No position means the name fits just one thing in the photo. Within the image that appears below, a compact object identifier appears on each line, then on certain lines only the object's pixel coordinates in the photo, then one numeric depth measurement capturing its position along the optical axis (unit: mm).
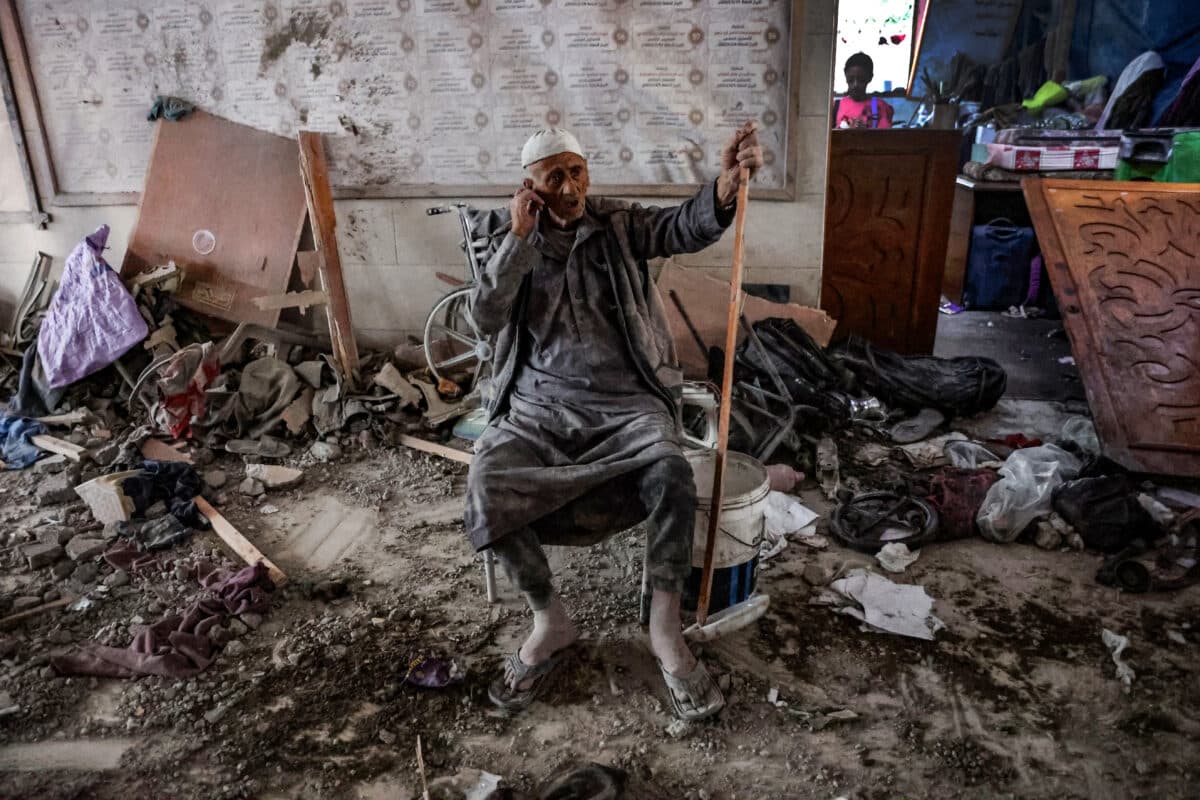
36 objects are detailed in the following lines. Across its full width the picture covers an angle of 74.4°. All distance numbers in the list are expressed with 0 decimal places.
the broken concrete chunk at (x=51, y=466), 4047
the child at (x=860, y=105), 7680
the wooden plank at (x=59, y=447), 4138
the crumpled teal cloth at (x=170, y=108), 4801
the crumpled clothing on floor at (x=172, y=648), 2516
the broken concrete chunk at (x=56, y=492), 3711
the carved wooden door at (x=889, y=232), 4938
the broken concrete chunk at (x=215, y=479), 3862
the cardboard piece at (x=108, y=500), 3426
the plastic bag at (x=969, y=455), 3838
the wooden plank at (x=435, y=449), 4070
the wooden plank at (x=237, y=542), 3008
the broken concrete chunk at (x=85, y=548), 3191
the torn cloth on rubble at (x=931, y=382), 4398
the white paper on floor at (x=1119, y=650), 2383
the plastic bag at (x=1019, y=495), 3197
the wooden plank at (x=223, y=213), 4871
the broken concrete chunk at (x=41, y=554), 3150
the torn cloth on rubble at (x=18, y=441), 4176
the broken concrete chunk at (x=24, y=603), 2869
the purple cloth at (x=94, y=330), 4621
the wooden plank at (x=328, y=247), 4406
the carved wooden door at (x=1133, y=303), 3578
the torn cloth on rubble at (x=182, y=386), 4305
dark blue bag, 6684
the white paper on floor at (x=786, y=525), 3201
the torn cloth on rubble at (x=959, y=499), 3240
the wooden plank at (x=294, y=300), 4469
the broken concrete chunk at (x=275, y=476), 3887
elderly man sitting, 2336
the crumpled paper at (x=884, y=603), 2650
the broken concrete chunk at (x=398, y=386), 4512
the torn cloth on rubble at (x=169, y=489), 3506
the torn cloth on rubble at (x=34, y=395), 4668
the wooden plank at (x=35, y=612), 2777
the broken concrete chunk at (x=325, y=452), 4180
